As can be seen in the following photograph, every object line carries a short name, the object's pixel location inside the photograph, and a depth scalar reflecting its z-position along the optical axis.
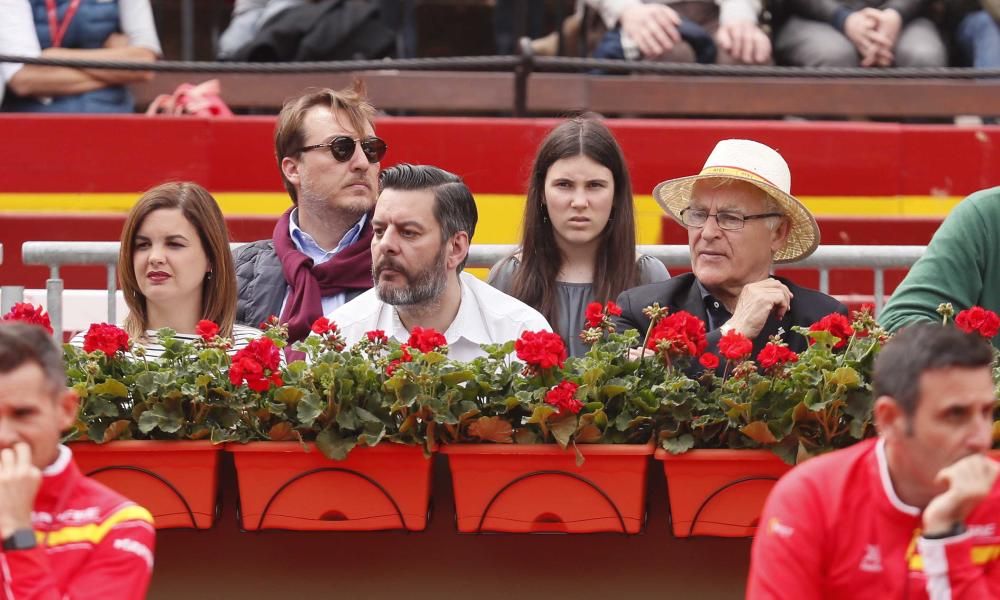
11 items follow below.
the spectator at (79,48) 15.70
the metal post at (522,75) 13.84
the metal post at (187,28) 18.27
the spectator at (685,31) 15.67
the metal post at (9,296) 10.66
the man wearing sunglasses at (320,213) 10.50
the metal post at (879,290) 11.37
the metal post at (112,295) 11.16
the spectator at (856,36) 16.17
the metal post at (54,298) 10.70
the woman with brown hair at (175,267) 9.76
